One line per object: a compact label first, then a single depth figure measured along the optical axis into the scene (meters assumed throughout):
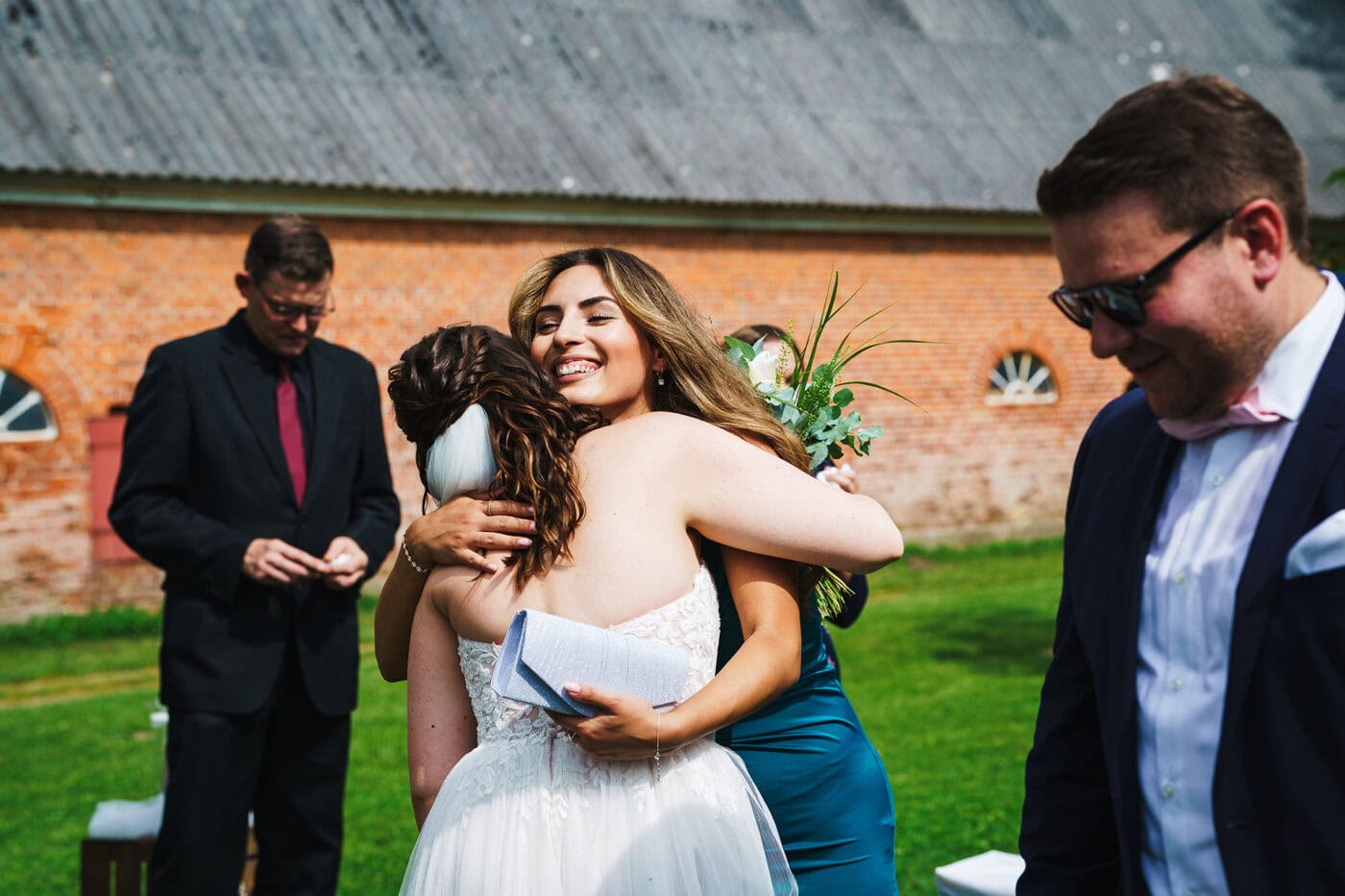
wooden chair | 4.97
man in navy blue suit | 1.81
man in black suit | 4.51
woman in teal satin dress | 2.96
